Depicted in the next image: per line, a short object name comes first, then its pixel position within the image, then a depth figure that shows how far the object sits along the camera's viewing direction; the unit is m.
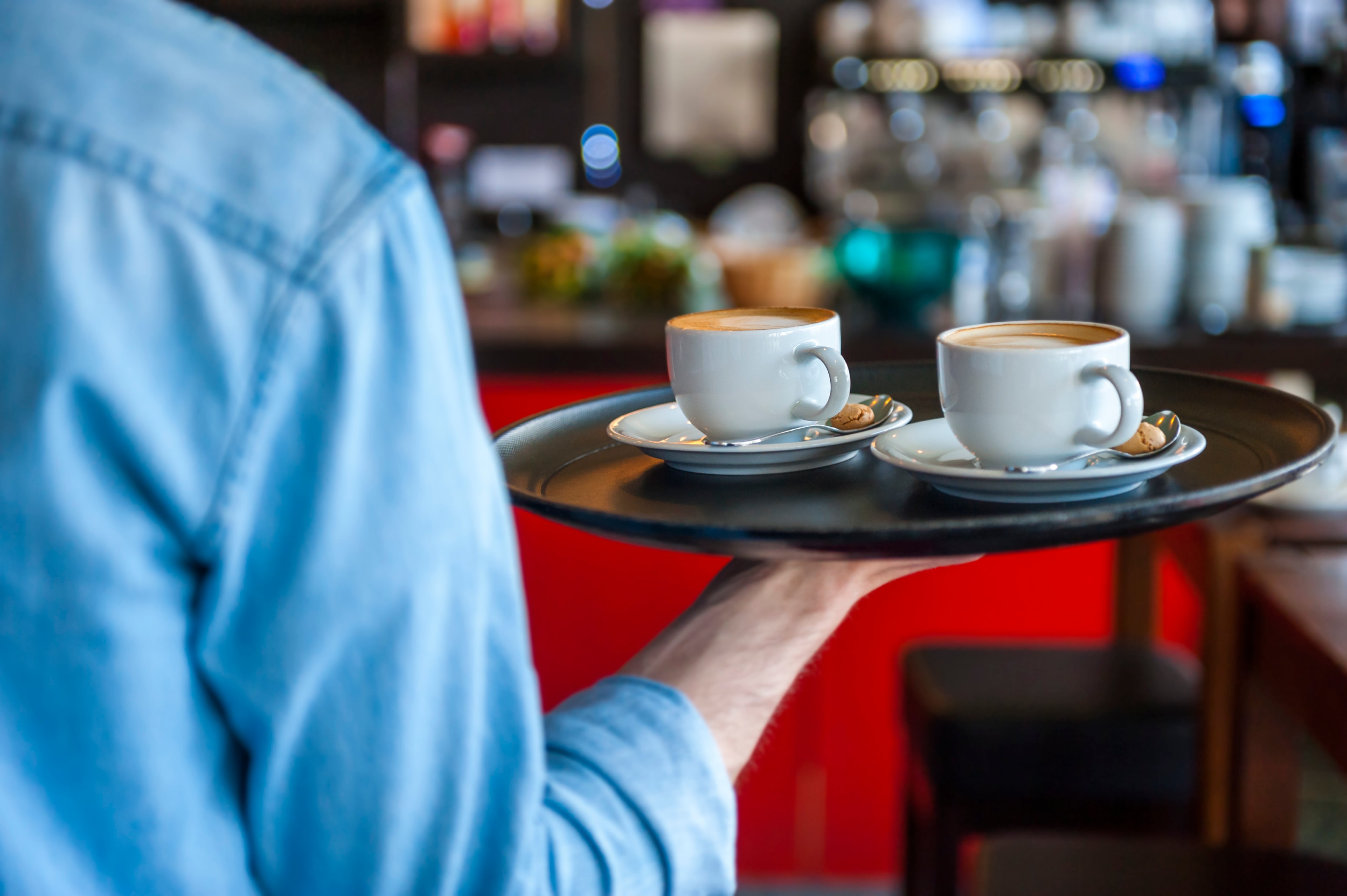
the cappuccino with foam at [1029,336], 1.35
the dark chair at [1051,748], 1.93
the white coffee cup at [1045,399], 1.32
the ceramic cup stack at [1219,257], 2.78
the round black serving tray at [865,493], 1.22
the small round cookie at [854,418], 1.39
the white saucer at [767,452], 1.35
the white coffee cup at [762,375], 1.38
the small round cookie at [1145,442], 1.34
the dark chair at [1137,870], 1.56
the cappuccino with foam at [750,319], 1.41
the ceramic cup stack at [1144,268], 2.77
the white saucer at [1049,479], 1.28
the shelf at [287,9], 7.03
